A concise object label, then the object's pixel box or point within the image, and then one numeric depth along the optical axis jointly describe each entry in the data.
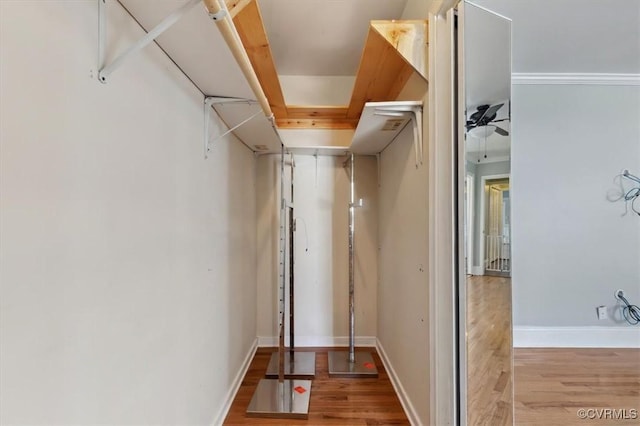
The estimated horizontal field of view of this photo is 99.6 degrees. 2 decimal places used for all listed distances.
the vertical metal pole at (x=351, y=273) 2.61
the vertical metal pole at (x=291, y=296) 2.53
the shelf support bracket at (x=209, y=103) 1.55
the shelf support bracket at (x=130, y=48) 0.73
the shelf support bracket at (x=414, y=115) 1.62
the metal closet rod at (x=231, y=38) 0.74
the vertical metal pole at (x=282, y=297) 2.17
